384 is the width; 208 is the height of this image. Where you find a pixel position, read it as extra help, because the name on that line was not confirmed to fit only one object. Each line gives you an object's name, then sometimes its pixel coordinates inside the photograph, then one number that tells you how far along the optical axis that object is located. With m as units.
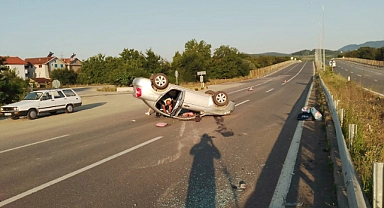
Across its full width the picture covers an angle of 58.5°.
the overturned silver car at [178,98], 12.60
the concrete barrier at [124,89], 43.72
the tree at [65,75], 85.31
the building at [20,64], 93.01
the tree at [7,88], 20.95
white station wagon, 16.53
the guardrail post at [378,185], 3.21
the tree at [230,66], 65.06
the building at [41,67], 102.44
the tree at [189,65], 55.16
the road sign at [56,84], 25.02
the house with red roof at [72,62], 116.09
